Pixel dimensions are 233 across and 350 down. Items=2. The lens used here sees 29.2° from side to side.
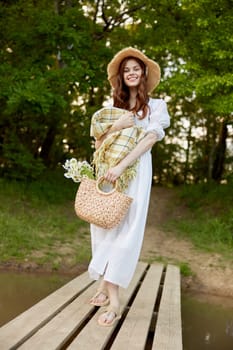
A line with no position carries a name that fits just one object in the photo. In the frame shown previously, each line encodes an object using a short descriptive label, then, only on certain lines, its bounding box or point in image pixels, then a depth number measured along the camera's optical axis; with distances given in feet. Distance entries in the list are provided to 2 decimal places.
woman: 9.24
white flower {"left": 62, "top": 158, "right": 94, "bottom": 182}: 9.59
